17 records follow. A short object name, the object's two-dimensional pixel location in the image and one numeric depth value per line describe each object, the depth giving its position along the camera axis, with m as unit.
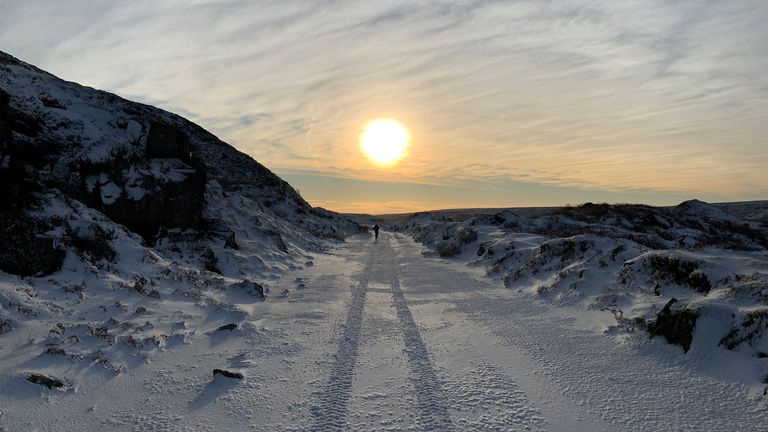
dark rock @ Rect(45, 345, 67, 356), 6.72
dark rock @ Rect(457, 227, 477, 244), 25.69
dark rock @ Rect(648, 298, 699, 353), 7.28
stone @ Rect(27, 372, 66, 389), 5.75
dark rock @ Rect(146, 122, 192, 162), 18.07
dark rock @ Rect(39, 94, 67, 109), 17.73
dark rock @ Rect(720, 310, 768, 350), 6.59
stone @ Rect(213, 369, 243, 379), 6.36
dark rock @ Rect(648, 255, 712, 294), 9.09
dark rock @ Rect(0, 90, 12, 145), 12.04
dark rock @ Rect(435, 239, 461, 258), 25.24
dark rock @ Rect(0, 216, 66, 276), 9.63
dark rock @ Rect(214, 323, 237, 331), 8.88
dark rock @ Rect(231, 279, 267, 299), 12.64
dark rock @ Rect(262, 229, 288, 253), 22.48
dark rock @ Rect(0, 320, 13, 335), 7.25
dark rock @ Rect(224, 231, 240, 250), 17.89
